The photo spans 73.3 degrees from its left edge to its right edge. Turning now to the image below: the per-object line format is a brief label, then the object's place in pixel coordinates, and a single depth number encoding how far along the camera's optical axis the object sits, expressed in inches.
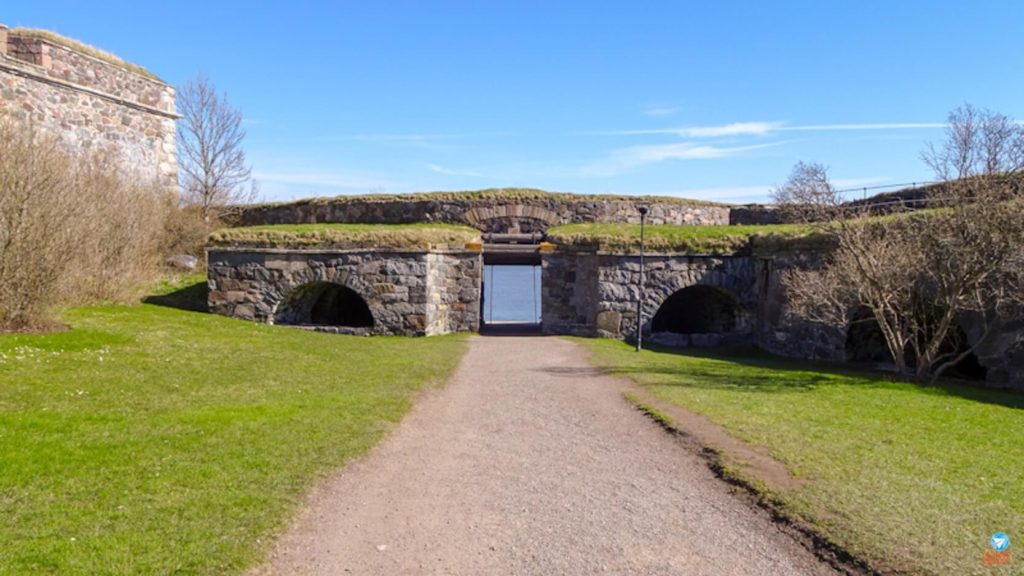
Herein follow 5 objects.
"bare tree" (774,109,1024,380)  476.7
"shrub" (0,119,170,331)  476.1
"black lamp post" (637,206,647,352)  655.8
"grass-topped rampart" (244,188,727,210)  868.0
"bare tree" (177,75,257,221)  1098.1
